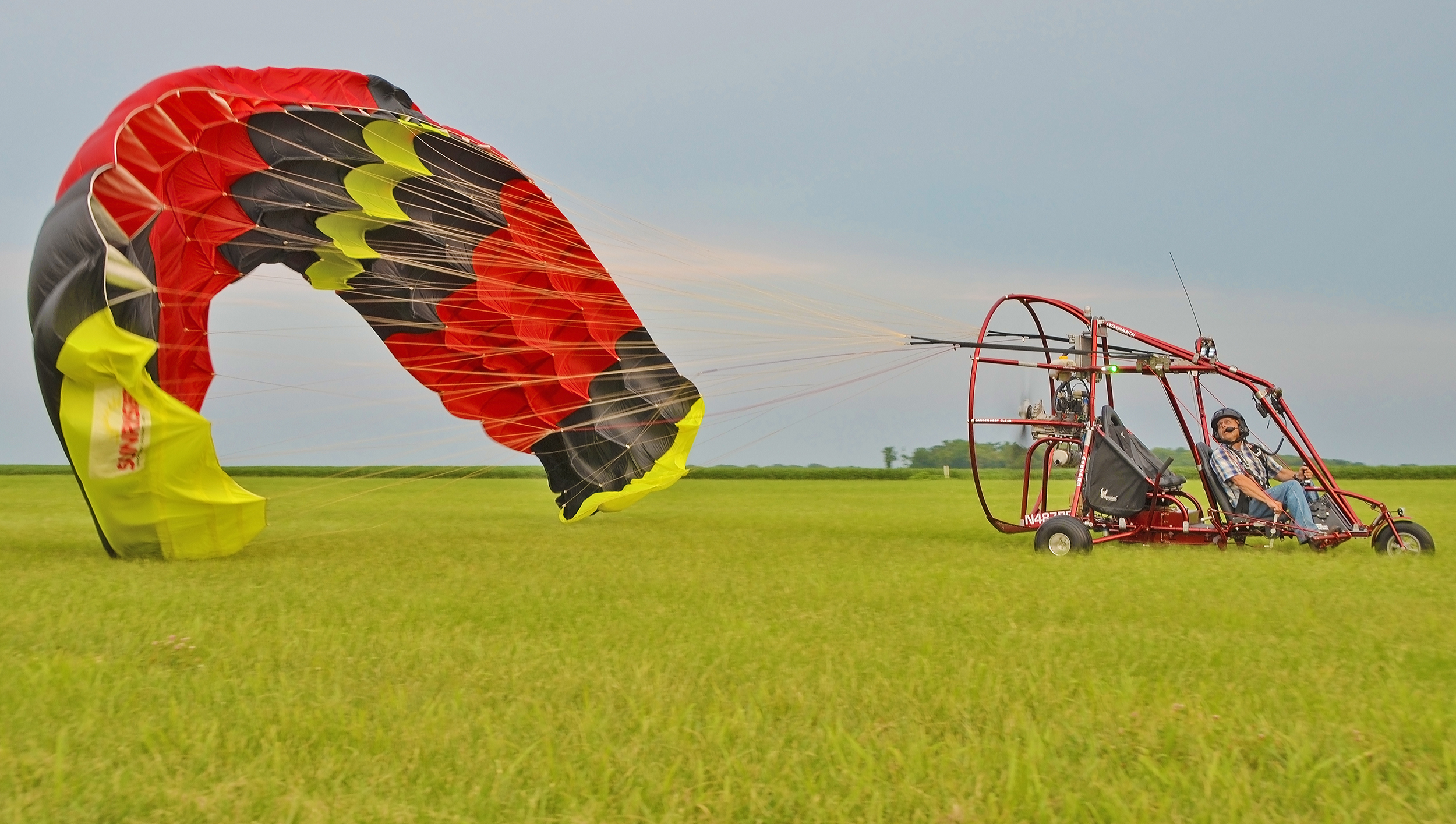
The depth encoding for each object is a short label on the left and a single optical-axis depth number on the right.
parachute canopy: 8.45
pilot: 9.62
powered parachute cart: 9.66
